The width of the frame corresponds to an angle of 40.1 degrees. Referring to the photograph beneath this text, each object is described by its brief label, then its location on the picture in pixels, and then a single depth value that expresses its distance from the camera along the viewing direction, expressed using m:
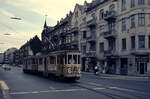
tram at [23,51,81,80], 18.34
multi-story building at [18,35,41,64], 87.19
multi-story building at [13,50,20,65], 155.12
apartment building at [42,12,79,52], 52.09
